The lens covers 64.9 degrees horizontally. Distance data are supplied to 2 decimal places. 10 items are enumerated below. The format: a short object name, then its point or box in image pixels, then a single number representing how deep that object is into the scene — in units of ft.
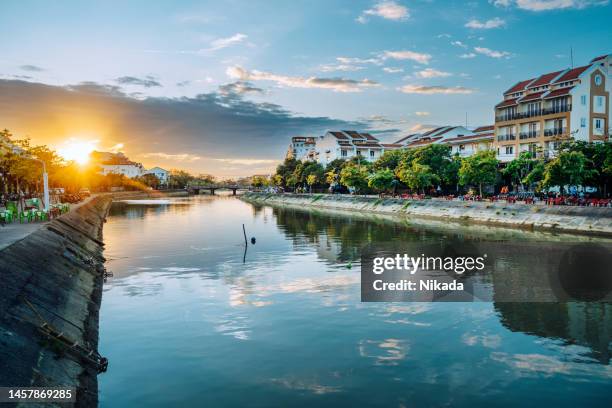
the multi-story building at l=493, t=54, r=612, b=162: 251.39
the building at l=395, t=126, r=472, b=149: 409.12
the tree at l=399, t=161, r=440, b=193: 286.46
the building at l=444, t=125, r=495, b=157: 332.60
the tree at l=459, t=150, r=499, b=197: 246.88
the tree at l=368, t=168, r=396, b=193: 319.68
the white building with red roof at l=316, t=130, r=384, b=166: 479.82
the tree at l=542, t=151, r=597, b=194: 188.65
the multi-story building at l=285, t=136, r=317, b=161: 558.56
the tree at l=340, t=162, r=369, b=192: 366.22
